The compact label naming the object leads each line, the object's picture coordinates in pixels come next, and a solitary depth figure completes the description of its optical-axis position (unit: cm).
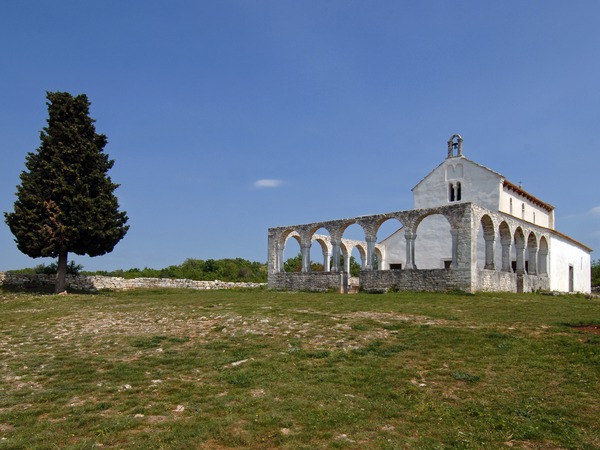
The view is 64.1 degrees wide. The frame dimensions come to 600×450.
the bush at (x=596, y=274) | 5136
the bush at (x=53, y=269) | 3494
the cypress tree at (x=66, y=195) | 2780
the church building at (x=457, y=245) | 2650
